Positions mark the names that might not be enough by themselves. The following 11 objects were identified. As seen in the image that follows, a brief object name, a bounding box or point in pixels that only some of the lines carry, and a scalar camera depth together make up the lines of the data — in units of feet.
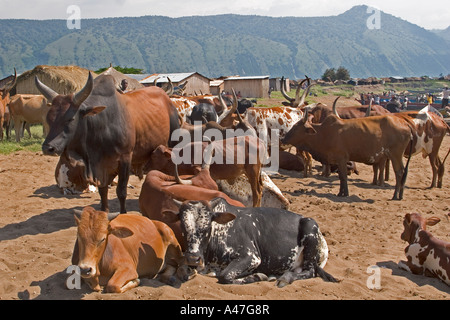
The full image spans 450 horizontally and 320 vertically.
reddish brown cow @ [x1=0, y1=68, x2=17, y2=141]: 54.85
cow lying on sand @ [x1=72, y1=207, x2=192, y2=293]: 15.17
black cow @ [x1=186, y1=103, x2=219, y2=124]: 40.73
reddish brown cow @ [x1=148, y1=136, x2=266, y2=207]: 25.43
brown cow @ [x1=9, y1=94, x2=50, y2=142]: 57.72
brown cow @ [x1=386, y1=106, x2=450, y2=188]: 38.73
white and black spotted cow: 17.16
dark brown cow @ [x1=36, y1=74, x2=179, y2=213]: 21.35
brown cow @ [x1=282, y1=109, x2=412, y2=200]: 35.24
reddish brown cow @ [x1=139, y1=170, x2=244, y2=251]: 19.61
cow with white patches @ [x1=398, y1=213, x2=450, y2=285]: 18.58
